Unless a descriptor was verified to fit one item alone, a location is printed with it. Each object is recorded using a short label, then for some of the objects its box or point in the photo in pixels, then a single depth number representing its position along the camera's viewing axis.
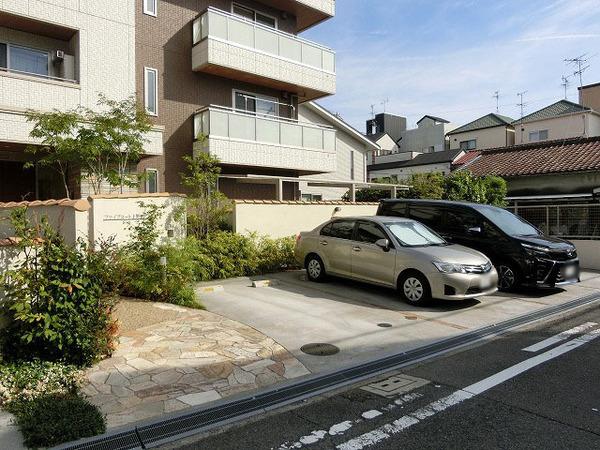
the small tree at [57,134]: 9.72
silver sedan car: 8.04
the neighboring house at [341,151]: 21.81
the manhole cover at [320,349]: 5.82
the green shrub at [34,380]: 4.24
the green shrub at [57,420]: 3.55
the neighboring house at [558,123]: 29.09
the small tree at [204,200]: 10.98
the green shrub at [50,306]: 4.75
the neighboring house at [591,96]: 31.17
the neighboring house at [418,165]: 31.75
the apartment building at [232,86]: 13.91
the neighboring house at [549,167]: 16.03
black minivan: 9.67
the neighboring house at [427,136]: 41.66
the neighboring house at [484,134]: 33.94
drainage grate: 3.61
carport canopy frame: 14.73
